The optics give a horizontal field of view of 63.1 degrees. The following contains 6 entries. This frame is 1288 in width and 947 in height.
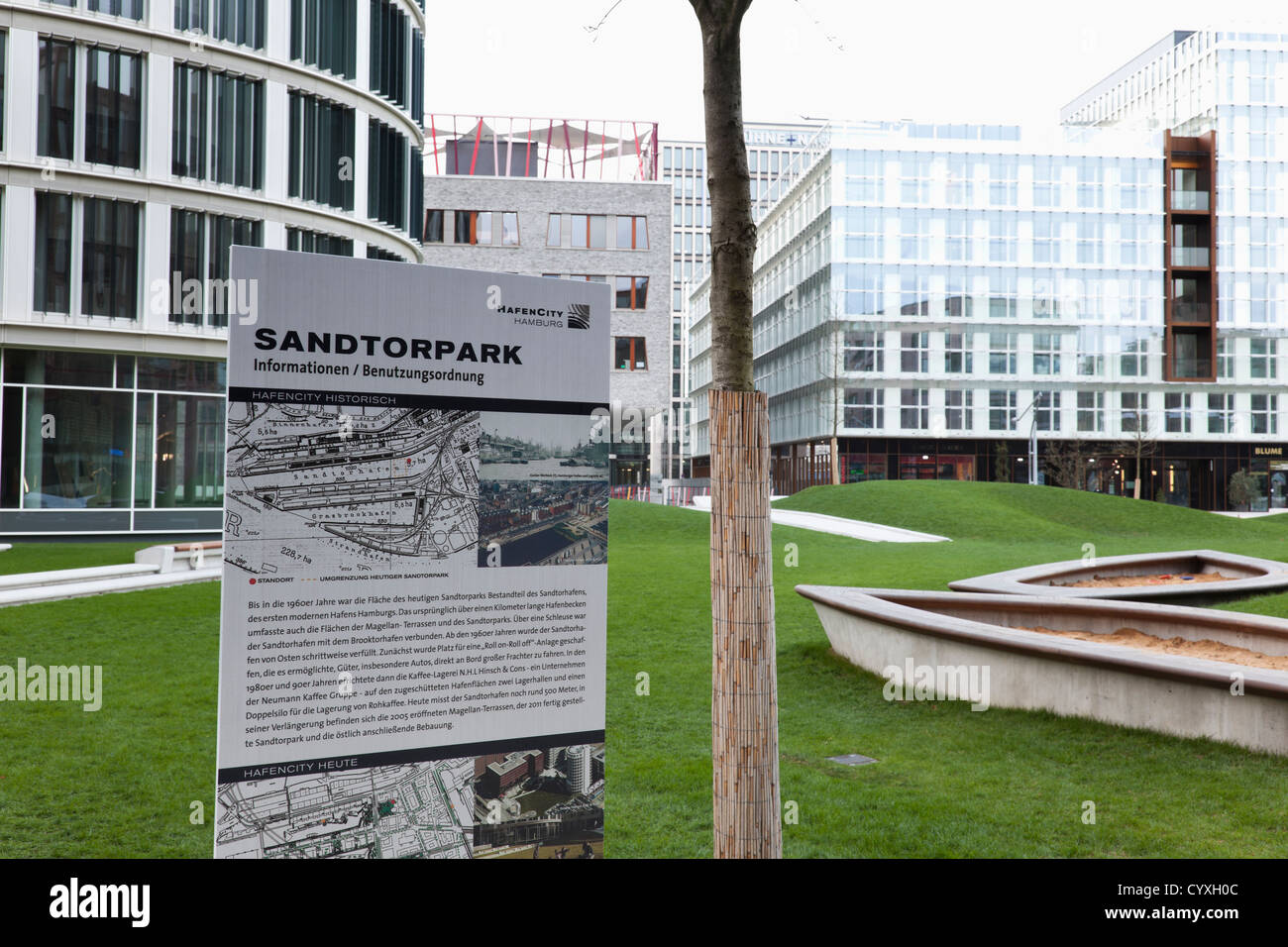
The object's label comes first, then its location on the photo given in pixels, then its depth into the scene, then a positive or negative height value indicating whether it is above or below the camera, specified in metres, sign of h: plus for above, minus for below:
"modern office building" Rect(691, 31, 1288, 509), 62.56 +11.25
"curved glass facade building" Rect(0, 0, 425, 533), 26.12 +6.92
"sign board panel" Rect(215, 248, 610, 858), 3.84 -0.34
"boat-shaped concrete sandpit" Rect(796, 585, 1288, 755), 7.04 -1.43
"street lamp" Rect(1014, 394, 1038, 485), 54.68 +1.49
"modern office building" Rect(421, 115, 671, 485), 49.81 +11.68
